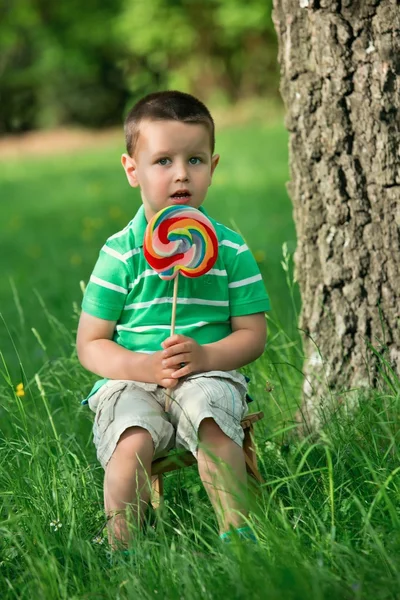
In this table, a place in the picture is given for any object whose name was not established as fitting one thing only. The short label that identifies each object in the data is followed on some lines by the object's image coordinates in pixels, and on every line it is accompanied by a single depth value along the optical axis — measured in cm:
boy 526
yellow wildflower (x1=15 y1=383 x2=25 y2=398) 603
